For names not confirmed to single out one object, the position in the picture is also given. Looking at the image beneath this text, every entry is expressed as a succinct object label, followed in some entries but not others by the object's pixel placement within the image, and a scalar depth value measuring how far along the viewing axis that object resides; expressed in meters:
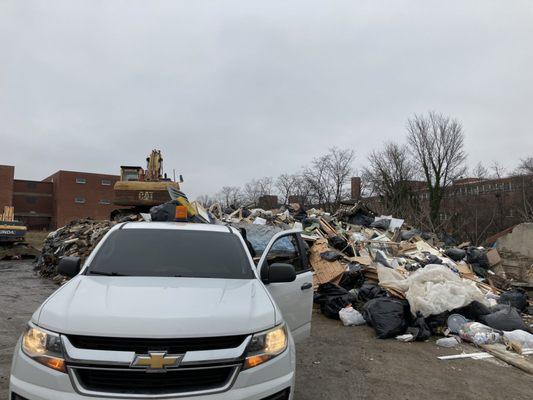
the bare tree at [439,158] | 47.38
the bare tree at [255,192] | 72.44
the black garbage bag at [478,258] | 13.20
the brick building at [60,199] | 60.78
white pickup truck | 2.65
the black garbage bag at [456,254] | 12.86
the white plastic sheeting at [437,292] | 7.74
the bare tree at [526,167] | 50.21
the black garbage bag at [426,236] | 15.45
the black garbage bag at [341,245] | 12.35
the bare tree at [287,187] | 63.40
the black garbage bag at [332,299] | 8.82
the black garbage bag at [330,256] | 10.55
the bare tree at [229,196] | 78.63
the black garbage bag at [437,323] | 7.70
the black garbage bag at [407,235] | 14.25
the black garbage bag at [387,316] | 7.42
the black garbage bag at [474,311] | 7.97
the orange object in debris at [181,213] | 6.94
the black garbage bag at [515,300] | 9.73
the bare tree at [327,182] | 55.52
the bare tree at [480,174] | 54.52
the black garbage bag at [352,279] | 10.29
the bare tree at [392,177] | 47.03
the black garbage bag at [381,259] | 10.76
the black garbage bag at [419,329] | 7.33
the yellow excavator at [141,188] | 16.72
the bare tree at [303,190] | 55.38
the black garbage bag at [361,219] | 16.30
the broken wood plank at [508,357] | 5.96
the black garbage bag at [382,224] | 15.52
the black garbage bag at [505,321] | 7.50
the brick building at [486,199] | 44.58
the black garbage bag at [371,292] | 9.00
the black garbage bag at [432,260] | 11.58
